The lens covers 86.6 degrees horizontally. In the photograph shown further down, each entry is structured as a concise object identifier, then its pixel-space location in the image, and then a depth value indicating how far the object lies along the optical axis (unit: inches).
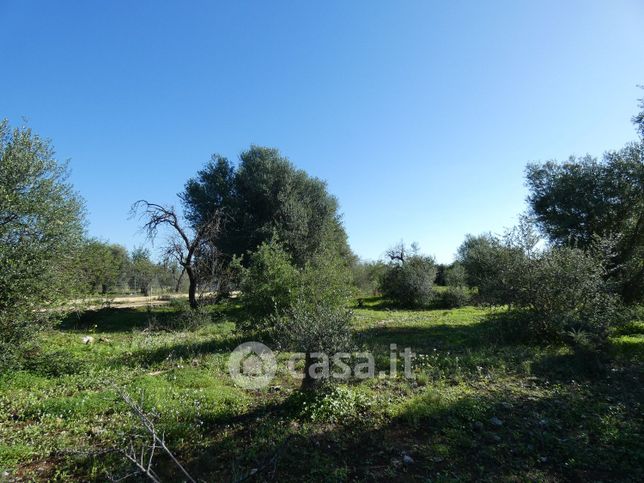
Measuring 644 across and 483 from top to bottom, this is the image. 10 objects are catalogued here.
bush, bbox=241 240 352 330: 429.4
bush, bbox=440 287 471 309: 968.3
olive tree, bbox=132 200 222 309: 681.6
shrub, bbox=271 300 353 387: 235.5
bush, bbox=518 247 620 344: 379.6
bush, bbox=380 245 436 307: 984.3
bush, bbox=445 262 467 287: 1109.1
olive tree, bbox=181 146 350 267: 890.1
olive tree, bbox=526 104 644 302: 604.5
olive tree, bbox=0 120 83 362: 303.6
